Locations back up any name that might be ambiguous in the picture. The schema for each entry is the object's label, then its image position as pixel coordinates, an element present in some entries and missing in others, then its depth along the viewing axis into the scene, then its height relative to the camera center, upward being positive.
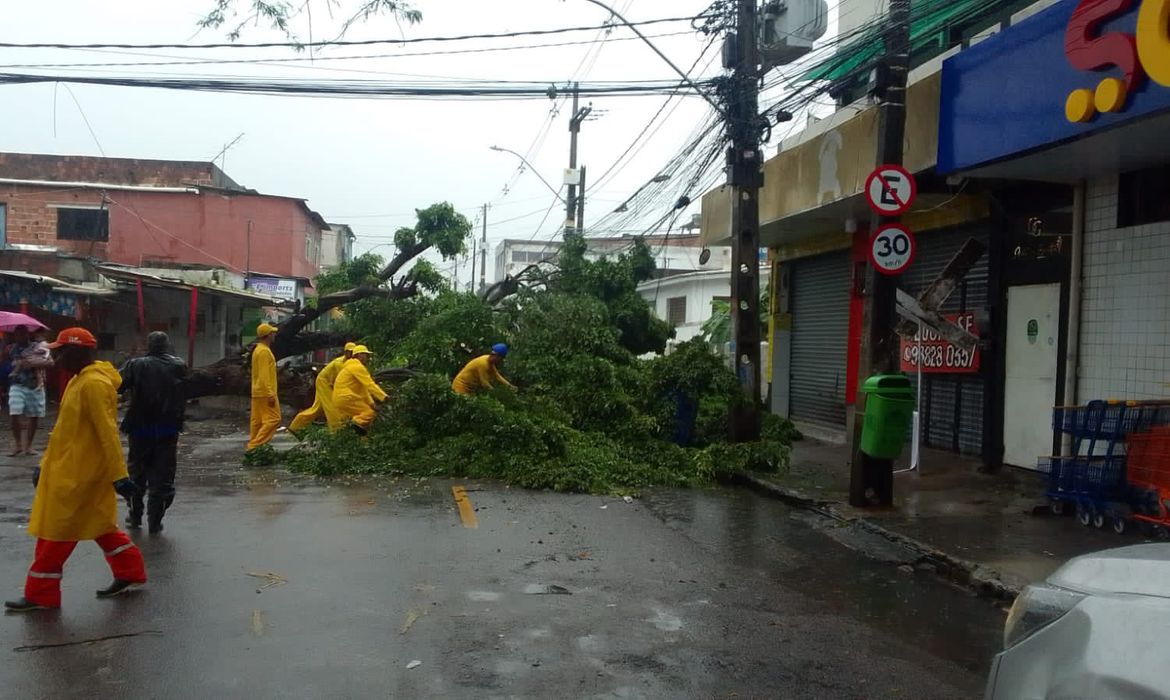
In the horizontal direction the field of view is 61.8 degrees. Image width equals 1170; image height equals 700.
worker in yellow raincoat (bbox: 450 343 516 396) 14.03 -0.66
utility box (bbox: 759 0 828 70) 14.60 +4.82
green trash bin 9.40 -0.65
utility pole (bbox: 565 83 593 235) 31.68 +6.17
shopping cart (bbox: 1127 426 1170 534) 7.98 -1.03
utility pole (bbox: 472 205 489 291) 62.50 +4.91
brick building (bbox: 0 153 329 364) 21.98 +2.45
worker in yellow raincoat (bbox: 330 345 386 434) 13.14 -0.95
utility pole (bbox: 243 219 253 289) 35.39 +2.17
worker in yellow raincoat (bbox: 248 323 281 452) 12.41 -0.92
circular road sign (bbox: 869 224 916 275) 9.66 +0.95
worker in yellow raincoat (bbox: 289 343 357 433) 13.76 -0.97
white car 2.50 -0.78
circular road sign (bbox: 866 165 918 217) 9.59 +1.52
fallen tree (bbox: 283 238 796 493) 11.99 -1.13
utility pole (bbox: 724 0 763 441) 13.33 +1.70
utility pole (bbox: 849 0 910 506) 9.83 +0.56
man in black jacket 8.27 -0.87
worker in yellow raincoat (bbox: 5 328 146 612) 5.98 -1.11
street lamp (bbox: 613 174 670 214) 18.28 +2.98
